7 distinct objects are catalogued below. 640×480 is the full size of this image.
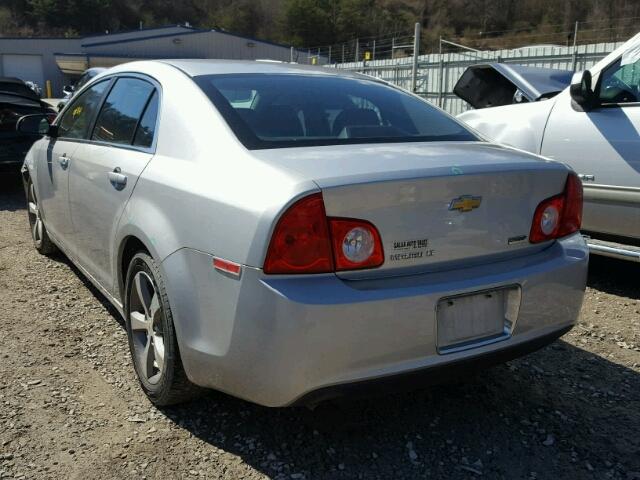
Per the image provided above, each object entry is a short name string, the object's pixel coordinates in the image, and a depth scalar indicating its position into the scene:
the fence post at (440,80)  13.05
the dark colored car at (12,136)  7.70
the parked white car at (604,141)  4.28
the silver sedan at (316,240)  2.13
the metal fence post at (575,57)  10.77
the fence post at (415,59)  12.22
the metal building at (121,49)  48.72
